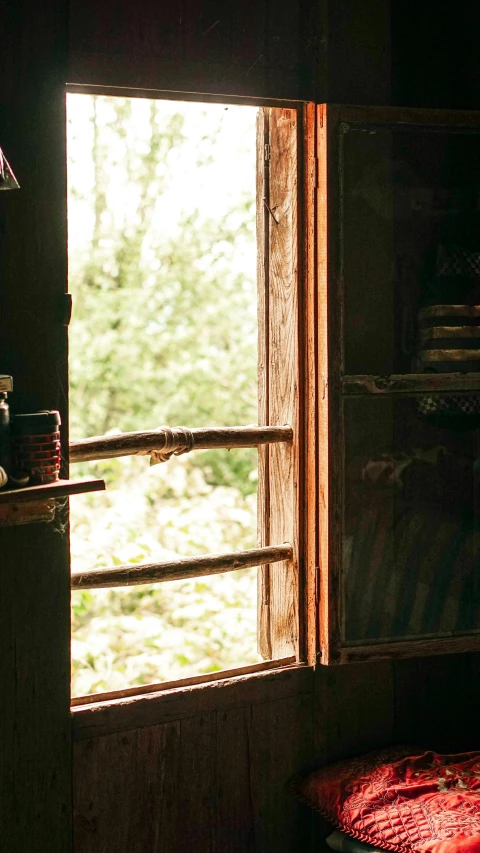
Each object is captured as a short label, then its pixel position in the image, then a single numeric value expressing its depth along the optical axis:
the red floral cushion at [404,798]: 1.90
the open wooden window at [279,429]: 2.16
